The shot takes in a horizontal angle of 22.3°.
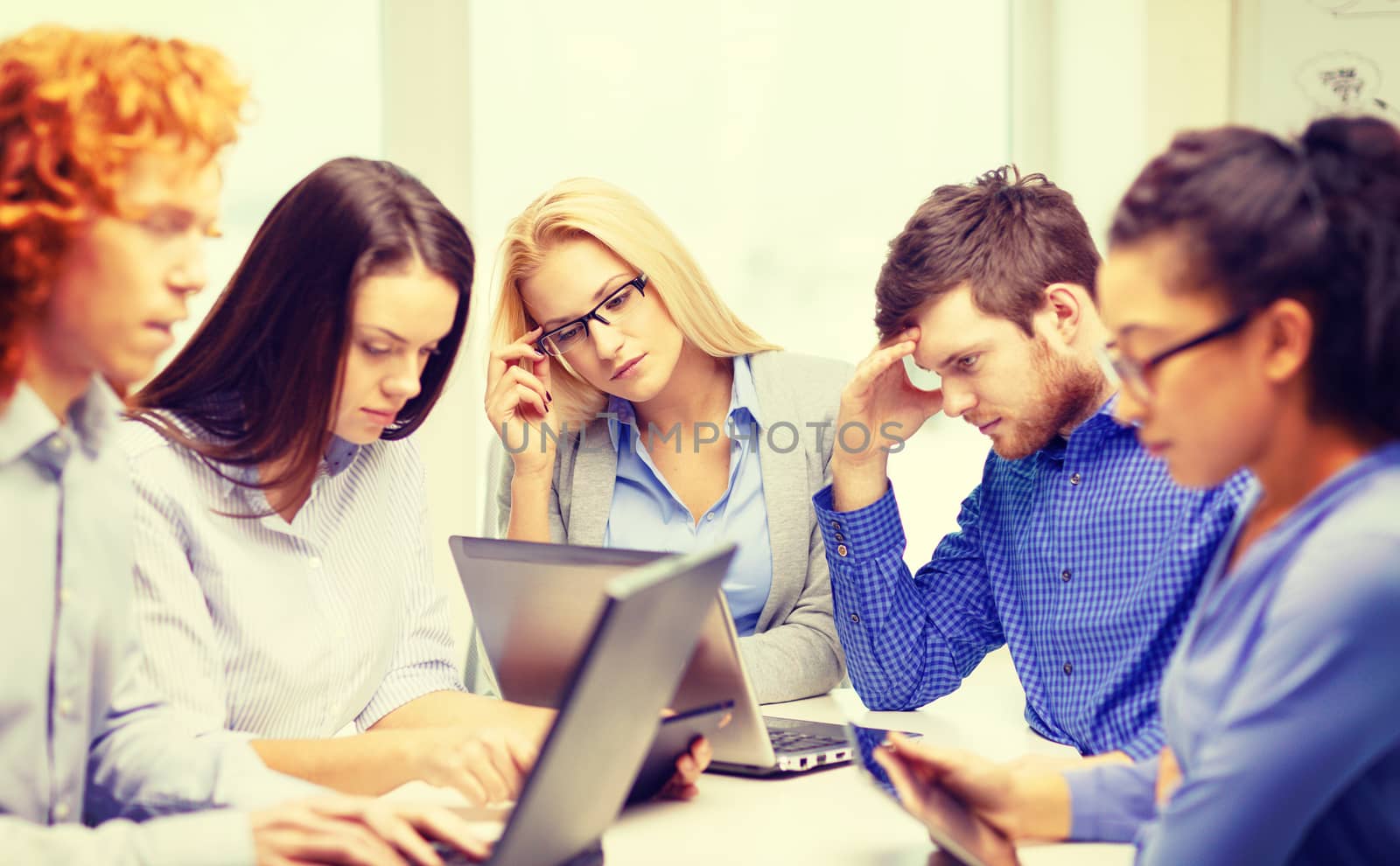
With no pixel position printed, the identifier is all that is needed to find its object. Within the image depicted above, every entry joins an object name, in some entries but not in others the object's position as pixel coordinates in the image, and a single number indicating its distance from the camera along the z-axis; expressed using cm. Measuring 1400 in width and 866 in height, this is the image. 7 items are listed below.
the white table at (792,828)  282
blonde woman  335
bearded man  307
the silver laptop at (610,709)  256
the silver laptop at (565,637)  290
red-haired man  270
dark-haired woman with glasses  240
